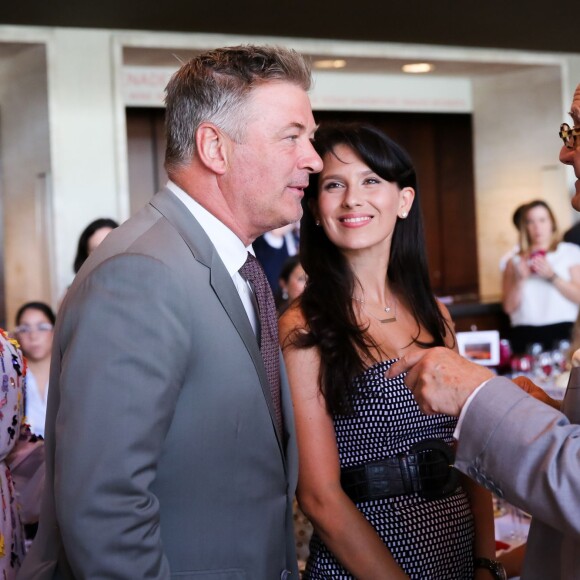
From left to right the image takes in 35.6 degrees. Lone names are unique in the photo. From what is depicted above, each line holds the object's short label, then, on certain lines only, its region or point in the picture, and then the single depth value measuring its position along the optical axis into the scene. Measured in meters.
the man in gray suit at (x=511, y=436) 1.26
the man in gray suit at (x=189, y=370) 1.47
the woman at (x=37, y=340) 4.61
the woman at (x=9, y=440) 1.95
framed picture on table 3.90
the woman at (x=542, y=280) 6.77
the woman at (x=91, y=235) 5.43
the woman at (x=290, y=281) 4.93
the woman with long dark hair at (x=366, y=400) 2.05
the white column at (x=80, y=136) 7.32
